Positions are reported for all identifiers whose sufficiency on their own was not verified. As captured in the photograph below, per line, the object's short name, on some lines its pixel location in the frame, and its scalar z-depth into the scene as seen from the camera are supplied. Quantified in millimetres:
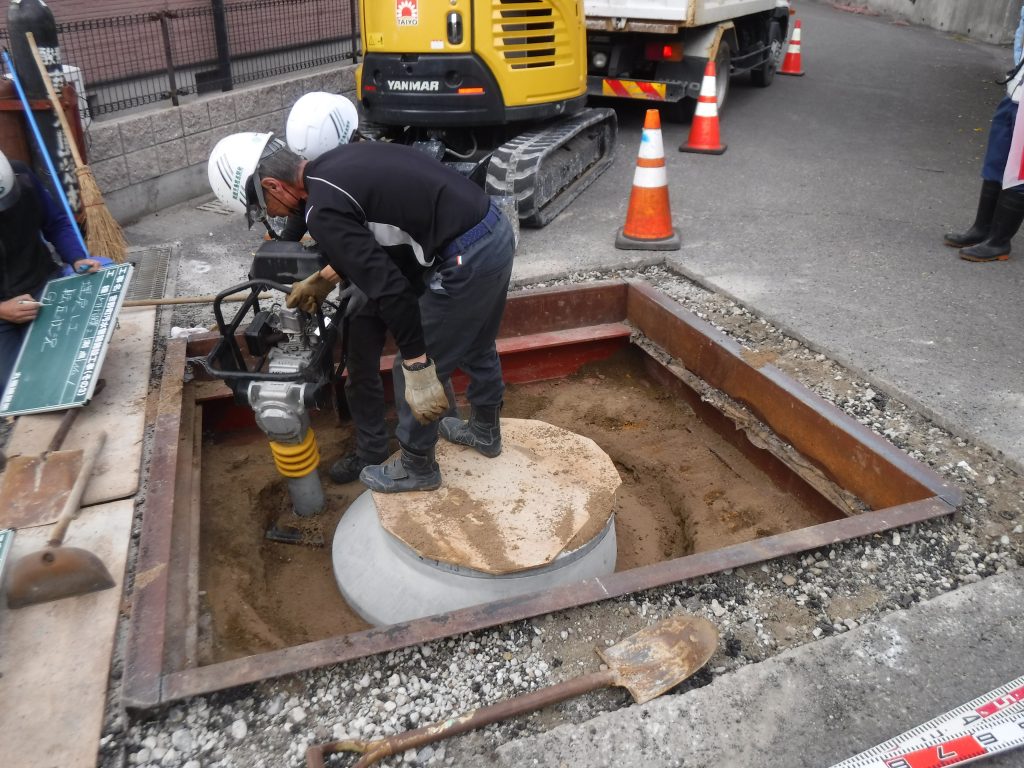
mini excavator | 5449
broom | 4828
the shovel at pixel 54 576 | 2383
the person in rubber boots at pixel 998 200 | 4777
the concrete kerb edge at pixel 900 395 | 3133
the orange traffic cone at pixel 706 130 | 7672
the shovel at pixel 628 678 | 1979
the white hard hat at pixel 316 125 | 3277
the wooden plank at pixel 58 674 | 1989
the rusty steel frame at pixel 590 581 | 2176
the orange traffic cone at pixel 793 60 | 11875
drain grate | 4765
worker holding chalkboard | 3615
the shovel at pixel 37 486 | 2795
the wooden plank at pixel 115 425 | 3012
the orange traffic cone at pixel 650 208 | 5234
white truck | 7551
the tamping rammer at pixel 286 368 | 3061
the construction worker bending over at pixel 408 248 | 2598
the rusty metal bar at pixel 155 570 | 2086
